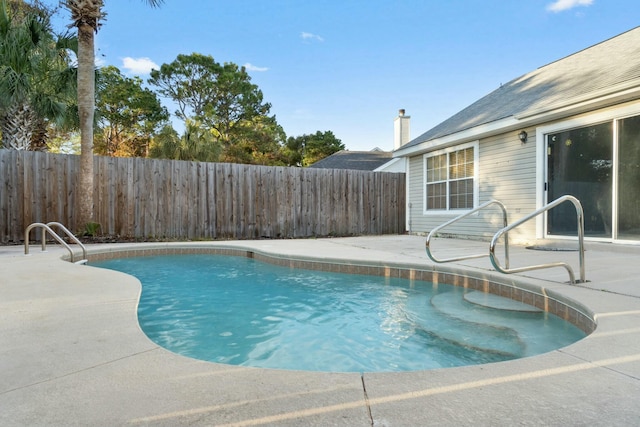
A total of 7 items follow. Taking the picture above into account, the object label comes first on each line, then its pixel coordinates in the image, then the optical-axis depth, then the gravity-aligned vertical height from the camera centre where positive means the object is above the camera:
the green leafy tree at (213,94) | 22.92 +7.18
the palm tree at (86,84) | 7.25 +2.48
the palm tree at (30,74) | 7.54 +2.86
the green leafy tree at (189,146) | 15.52 +2.61
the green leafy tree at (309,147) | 30.10 +4.97
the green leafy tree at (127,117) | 21.09 +5.35
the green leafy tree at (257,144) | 22.97 +4.20
